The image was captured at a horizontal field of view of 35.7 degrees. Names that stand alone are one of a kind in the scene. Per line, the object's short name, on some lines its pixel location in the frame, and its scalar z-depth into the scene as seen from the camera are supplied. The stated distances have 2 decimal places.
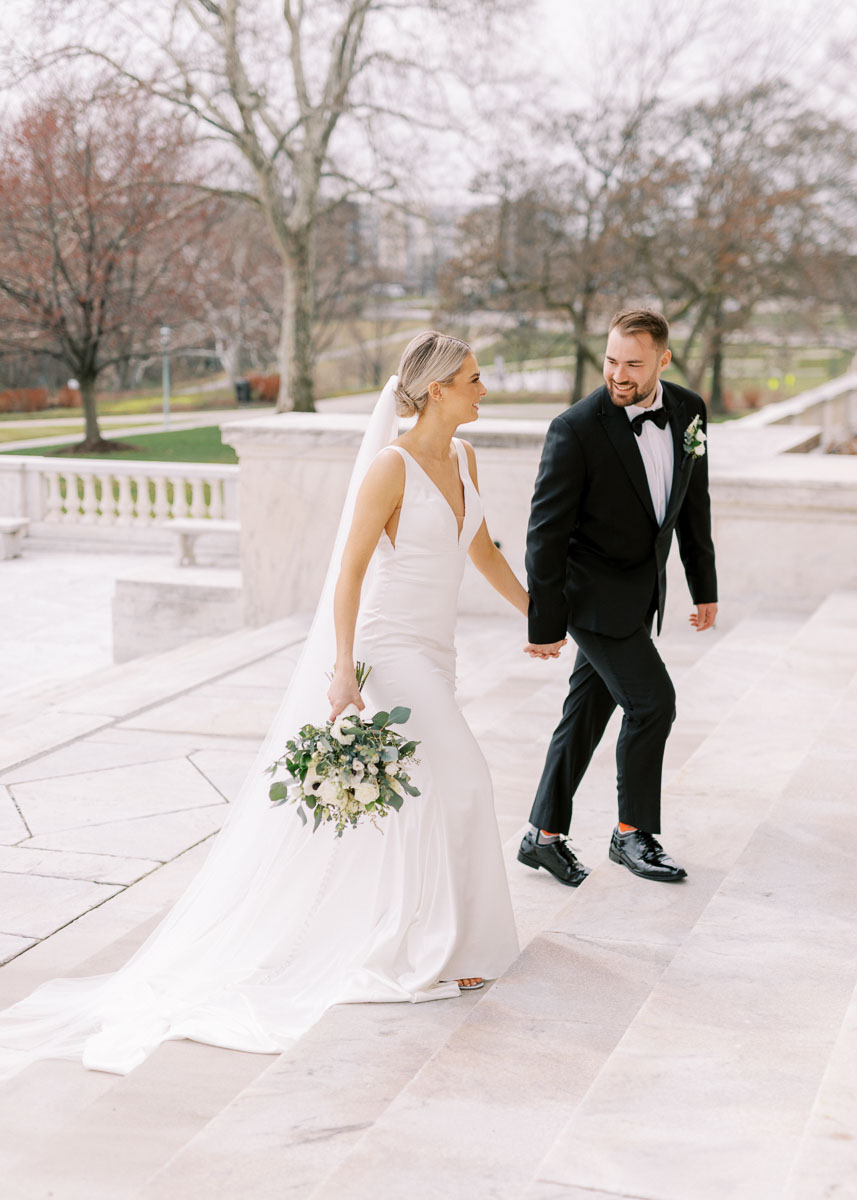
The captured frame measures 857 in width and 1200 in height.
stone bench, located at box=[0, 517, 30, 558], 17.37
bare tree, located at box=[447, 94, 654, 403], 28.83
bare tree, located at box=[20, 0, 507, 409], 24.75
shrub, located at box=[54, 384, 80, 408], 38.44
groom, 4.04
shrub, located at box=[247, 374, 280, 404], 41.88
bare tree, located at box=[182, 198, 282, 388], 34.34
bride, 3.59
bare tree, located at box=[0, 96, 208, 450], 27.33
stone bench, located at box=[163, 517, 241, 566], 13.33
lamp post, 30.53
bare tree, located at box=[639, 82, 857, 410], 28.30
